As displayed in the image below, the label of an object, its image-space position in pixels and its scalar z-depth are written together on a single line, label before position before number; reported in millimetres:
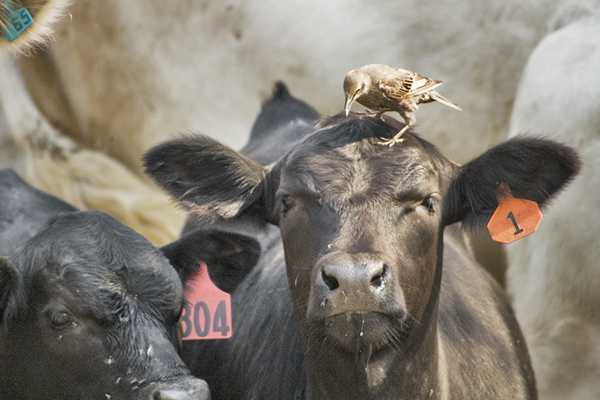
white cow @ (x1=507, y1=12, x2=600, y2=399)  9703
